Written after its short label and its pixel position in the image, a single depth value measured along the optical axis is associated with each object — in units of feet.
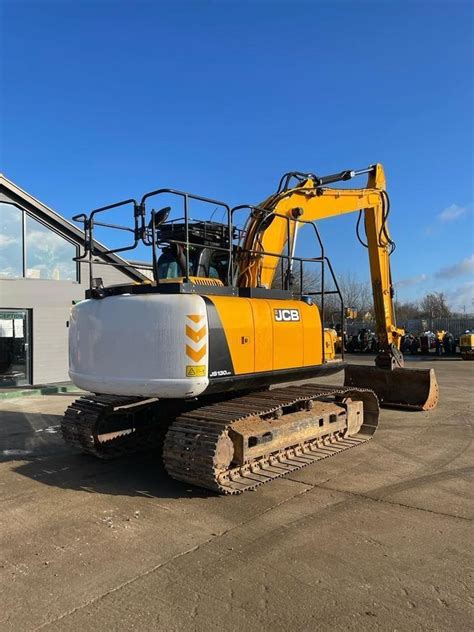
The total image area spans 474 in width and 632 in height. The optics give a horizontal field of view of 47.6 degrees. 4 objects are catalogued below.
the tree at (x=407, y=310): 222.69
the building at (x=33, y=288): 49.98
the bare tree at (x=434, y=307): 223.22
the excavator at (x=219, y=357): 18.45
